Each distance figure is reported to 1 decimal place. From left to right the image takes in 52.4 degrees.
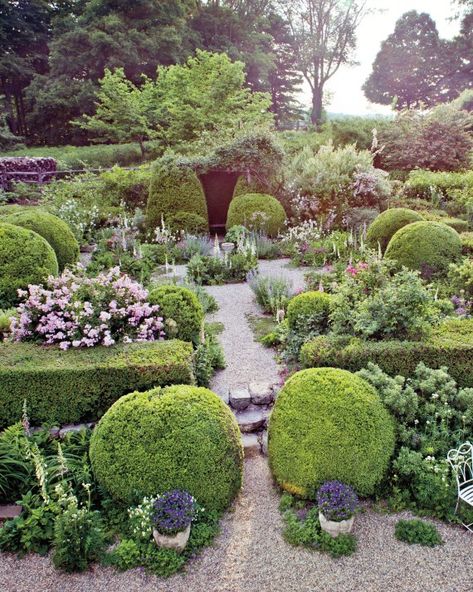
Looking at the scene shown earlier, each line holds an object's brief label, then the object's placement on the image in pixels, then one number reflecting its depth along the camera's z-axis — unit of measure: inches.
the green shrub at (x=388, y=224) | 373.1
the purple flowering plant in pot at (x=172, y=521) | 127.8
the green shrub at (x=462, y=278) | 274.2
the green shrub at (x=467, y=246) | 328.5
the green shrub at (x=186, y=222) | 468.1
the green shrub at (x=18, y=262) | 272.7
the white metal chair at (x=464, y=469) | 138.5
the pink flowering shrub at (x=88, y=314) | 191.6
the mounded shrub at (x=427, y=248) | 312.0
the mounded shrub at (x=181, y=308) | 213.3
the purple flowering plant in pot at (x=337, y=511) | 133.3
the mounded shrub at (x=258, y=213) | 472.4
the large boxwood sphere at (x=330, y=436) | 145.0
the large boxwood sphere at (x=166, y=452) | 140.1
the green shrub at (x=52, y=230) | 335.3
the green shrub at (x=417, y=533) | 133.4
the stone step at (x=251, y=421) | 183.0
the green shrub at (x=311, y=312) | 228.1
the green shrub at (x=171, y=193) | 474.3
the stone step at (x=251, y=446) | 174.1
